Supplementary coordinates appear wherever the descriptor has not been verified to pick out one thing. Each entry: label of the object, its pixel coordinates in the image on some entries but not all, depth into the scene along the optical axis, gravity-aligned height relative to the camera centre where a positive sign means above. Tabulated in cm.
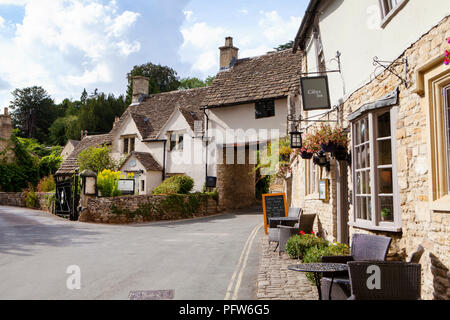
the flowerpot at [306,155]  1010 +105
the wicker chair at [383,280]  444 -102
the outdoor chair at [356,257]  527 -95
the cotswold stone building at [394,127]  534 +114
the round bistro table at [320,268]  488 -100
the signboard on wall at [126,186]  2142 +36
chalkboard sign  1382 -46
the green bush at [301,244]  875 -117
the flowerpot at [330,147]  883 +110
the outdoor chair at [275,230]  1074 -105
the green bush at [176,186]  2348 +43
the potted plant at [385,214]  690 -36
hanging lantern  1144 +162
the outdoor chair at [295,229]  990 -96
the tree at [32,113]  6544 +1384
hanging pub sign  985 +266
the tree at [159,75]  5348 +1667
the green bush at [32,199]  2739 -53
